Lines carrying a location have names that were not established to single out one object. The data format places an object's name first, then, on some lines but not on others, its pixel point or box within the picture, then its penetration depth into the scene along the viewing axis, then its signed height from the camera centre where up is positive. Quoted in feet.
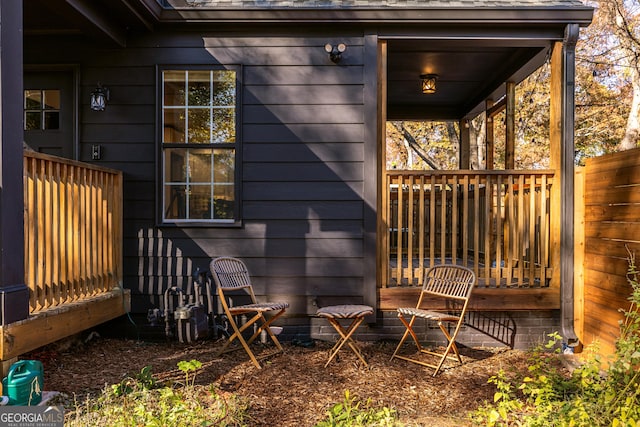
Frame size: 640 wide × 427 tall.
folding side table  11.26 -2.59
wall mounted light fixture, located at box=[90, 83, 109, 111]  13.51 +3.53
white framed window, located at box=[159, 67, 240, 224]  13.80 +2.20
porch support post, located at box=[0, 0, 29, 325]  8.43 +0.80
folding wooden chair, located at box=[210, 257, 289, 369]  11.51 -2.22
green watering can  7.96 -3.13
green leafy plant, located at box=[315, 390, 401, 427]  7.65 -3.71
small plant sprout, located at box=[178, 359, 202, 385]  8.26 -2.89
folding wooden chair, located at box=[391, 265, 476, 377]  11.55 -2.23
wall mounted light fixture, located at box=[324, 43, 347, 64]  13.01 +4.83
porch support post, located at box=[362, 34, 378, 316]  13.38 +1.50
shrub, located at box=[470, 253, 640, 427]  7.12 -3.27
